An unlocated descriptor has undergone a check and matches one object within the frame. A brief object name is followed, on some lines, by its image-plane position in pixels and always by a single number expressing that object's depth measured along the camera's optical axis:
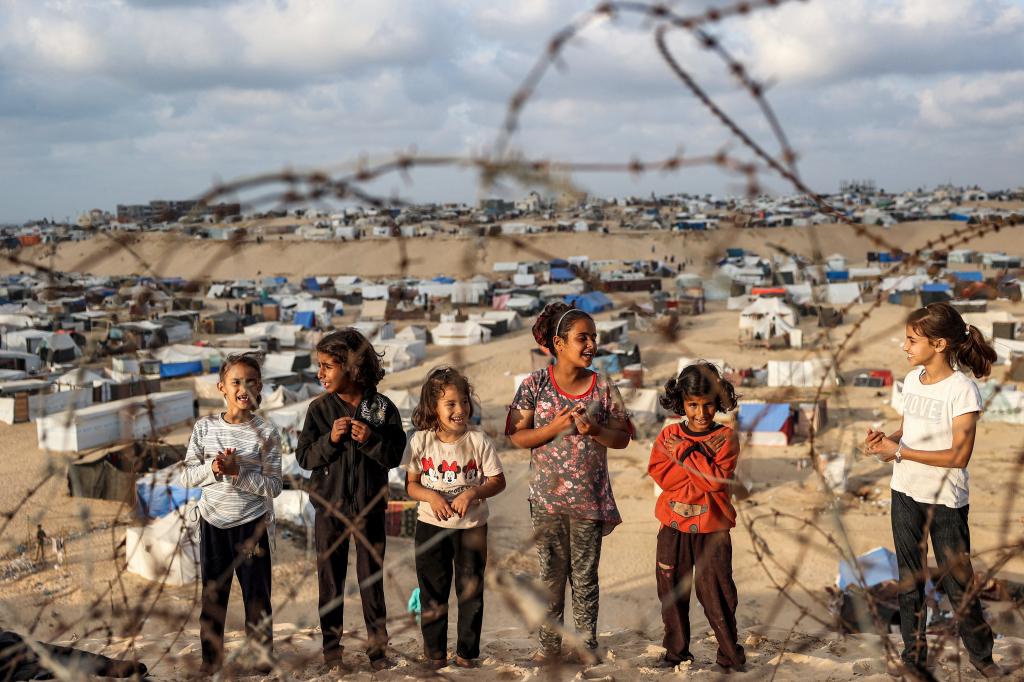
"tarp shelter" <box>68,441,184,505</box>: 14.09
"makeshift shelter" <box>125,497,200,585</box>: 9.84
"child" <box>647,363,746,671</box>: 3.73
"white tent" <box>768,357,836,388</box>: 22.02
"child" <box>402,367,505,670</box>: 3.65
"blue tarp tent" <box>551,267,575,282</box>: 52.69
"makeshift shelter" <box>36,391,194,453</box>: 17.97
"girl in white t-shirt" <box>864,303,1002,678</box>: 3.35
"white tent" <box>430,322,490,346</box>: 32.75
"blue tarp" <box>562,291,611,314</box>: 39.81
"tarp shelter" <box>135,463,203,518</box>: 11.30
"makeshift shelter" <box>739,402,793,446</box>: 17.30
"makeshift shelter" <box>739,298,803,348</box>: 29.85
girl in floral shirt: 3.68
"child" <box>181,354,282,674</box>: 3.76
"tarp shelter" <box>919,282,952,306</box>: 35.35
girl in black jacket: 3.73
